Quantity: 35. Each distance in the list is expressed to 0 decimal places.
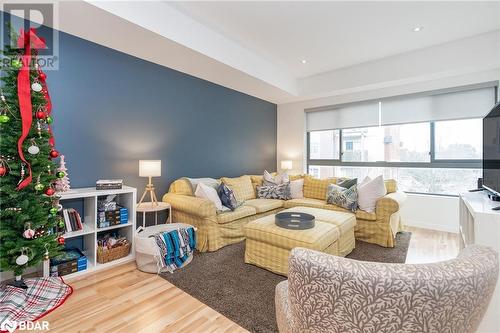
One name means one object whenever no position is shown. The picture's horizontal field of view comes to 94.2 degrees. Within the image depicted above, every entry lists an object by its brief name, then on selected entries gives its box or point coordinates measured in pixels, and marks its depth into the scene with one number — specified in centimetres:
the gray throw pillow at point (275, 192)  399
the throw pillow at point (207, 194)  302
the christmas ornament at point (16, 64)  171
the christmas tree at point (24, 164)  169
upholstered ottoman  213
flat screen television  167
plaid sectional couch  280
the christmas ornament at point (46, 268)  201
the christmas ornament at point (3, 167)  163
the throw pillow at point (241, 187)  368
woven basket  235
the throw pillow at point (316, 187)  390
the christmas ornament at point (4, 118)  161
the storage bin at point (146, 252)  226
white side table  271
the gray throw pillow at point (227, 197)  314
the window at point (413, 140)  355
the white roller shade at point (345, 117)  439
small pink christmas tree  203
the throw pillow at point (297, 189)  405
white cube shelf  222
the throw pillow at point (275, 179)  418
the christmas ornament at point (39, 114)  181
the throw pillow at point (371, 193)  312
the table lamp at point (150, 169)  279
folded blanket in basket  229
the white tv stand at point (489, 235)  124
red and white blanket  157
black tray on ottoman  228
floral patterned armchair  62
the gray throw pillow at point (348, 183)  357
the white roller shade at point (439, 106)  343
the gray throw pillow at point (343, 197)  322
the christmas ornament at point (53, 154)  190
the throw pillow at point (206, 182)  326
